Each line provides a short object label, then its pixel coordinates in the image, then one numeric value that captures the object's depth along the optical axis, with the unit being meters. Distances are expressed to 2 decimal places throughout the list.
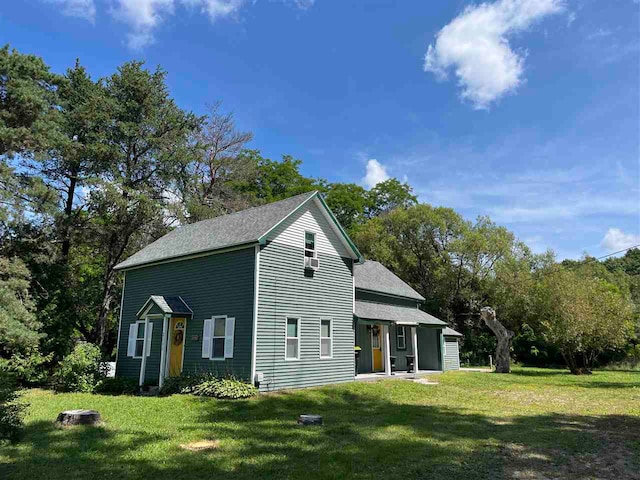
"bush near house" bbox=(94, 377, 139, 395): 16.70
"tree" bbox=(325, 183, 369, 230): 45.72
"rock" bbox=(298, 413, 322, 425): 9.53
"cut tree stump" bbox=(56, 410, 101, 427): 9.16
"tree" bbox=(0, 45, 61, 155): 17.94
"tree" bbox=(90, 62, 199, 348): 22.83
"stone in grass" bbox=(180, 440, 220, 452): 7.46
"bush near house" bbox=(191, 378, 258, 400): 12.96
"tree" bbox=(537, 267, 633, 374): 21.80
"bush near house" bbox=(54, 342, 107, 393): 16.44
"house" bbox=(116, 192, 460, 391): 14.66
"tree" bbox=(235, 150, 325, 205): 41.84
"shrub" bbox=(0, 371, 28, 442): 5.72
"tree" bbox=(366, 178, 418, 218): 49.03
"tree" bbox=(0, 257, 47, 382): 15.41
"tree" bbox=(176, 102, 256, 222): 32.38
